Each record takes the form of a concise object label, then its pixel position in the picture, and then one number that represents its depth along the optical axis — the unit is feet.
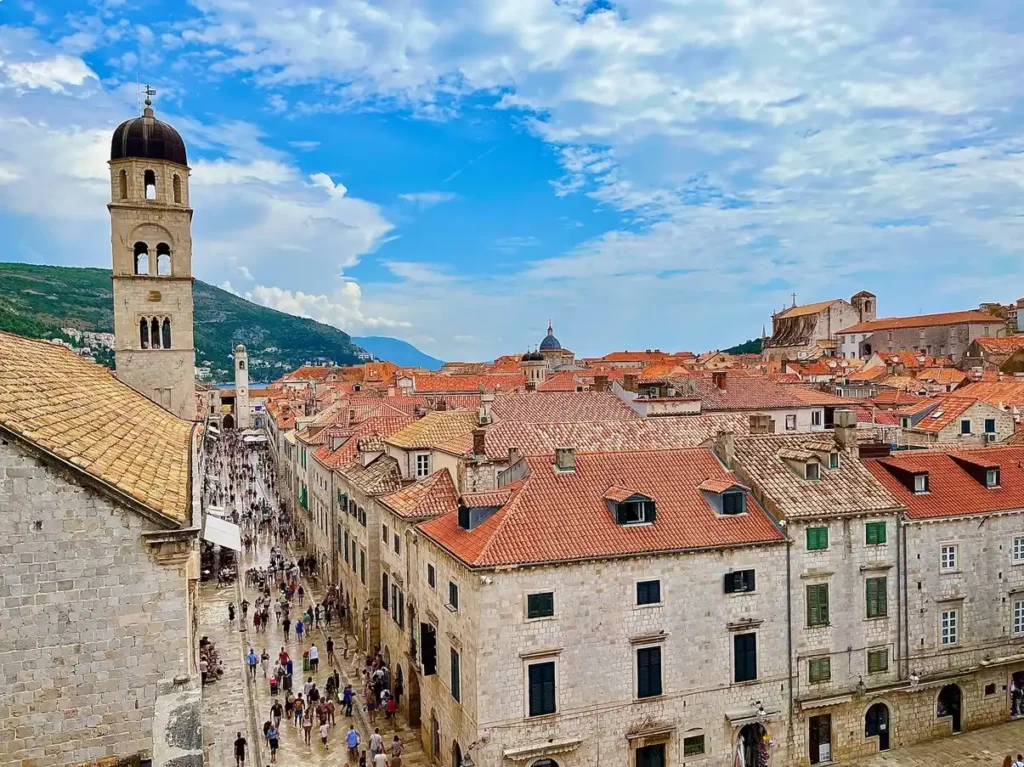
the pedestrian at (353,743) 82.64
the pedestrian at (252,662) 104.99
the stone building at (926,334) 378.53
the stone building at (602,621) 69.87
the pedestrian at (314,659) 108.37
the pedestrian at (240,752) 78.38
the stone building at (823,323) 487.61
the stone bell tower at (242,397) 471.09
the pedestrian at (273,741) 82.84
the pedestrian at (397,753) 80.67
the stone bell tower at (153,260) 114.32
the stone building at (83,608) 36.86
